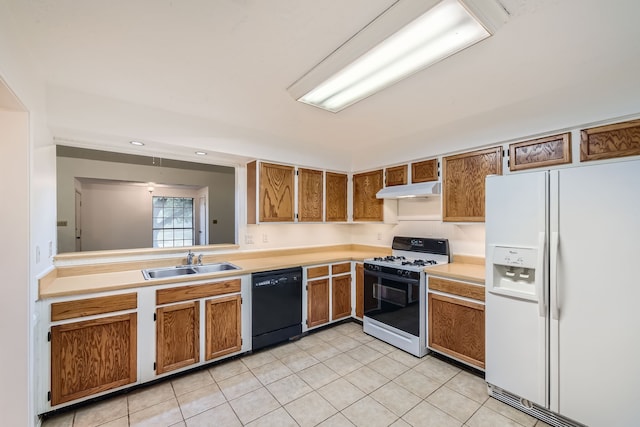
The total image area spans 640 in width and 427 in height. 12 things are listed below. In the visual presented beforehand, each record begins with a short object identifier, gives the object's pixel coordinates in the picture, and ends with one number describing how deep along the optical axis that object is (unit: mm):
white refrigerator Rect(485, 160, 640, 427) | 1606
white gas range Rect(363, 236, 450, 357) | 2770
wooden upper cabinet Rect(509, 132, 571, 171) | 2180
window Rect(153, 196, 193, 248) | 4906
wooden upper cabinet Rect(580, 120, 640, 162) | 1887
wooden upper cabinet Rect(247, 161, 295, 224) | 3197
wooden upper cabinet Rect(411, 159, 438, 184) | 3045
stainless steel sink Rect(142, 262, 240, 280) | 2754
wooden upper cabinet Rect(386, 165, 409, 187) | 3363
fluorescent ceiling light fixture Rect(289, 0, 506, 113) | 1324
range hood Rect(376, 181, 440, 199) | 2969
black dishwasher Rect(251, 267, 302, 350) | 2801
